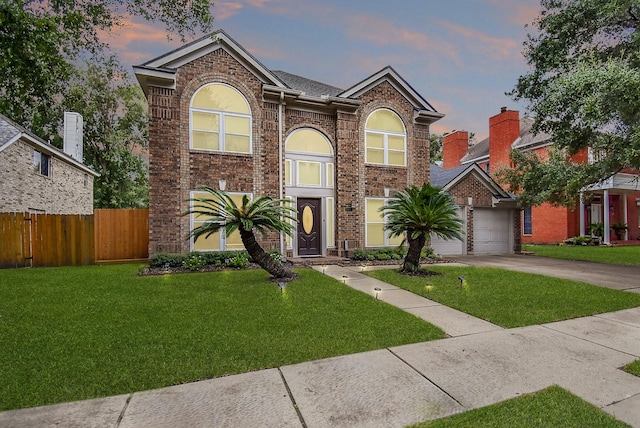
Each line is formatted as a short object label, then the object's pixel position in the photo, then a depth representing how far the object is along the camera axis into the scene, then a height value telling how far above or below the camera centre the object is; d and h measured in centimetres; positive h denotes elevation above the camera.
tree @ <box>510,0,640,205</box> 919 +371
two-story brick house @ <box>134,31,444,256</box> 1031 +262
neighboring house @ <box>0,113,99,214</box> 1241 +197
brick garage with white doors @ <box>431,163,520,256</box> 1496 +1
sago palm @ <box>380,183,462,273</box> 862 -7
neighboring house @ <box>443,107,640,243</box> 2020 +58
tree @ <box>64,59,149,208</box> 2333 +618
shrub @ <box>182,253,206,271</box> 955 -139
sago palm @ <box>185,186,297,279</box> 720 -15
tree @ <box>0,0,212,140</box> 462 +275
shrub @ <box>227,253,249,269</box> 989 -141
